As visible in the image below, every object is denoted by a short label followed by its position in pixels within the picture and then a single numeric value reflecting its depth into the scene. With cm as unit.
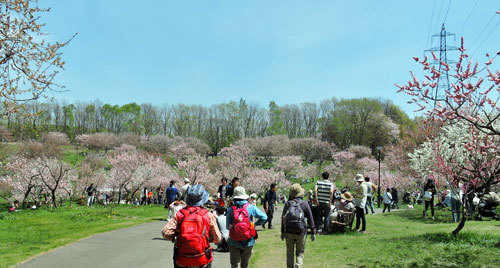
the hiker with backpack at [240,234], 555
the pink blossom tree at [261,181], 4450
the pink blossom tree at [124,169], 2694
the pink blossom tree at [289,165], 6350
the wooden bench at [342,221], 1039
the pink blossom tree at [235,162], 5169
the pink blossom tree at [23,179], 2903
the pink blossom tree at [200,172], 4081
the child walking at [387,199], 1997
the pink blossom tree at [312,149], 7519
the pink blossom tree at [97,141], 7744
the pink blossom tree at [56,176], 2597
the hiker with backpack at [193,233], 414
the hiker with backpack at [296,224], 617
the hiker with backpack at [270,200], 1181
